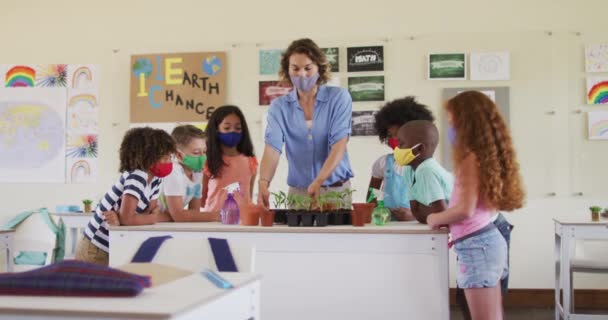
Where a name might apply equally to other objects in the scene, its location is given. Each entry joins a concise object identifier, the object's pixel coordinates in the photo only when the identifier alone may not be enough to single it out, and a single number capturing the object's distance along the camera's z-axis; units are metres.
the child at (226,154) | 3.50
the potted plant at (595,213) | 4.34
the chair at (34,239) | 5.14
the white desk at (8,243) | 4.44
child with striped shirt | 2.89
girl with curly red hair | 2.44
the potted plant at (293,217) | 2.78
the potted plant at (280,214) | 2.88
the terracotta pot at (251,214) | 2.86
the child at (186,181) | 3.12
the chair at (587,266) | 4.31
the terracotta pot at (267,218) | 2.80
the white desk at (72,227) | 5.12
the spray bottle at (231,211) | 2.96
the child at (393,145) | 3.26
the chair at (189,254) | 2.04
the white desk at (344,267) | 2.61
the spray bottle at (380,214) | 2.80
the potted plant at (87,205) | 5.16
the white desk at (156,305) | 1.22
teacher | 3.07
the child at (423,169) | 2.70
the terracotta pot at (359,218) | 2.77
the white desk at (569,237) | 4.21
